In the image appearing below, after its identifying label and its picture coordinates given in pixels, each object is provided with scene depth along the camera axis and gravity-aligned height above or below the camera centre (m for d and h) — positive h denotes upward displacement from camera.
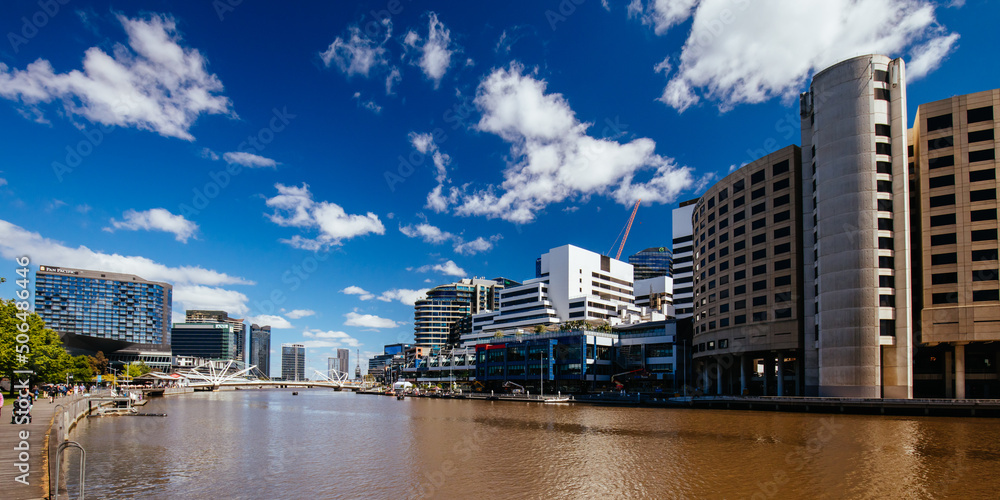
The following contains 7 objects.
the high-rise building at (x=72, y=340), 186.65 -14.36
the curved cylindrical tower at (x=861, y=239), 83.56 +9.38
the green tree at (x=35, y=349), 62.12 -6.74
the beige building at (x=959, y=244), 78.88 +8.23
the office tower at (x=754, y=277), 97.75 +4.30
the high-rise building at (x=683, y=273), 183.88 +8.98
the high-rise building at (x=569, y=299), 192.25 +0.22
